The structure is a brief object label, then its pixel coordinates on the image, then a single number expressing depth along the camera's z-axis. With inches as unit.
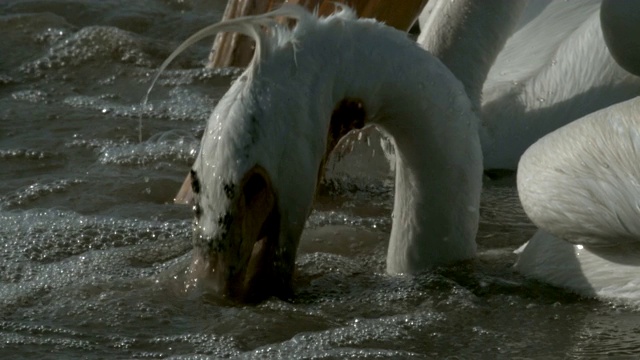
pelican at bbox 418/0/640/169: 436.8
